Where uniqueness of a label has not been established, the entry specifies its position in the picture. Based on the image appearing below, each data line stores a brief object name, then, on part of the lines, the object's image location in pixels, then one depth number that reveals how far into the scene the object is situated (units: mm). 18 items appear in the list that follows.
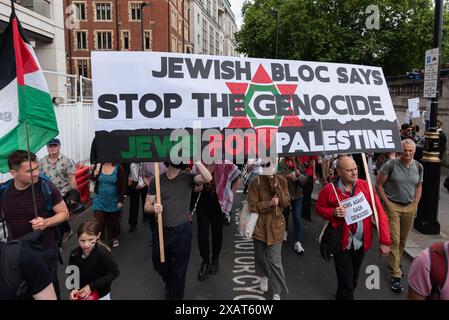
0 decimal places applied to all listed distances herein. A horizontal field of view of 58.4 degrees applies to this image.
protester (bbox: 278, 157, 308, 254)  5879
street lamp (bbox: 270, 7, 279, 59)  28206
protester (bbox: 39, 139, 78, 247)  5453
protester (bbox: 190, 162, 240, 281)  5078
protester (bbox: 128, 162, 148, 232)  7000
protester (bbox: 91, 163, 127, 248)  5809
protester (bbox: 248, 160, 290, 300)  4250
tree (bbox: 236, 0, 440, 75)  28453
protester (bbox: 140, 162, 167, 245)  5732
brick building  52281
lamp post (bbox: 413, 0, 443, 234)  6633
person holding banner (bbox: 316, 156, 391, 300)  3965
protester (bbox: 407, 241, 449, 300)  2209
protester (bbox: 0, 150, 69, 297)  3279
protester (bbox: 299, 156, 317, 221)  6470
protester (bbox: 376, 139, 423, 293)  4824
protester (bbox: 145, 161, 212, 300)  4129
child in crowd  3301
